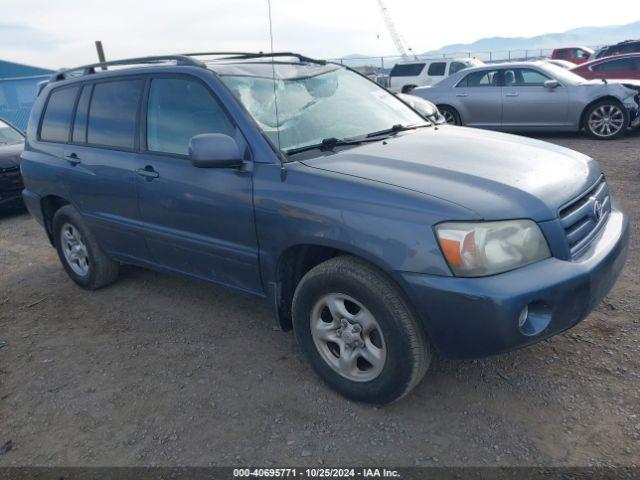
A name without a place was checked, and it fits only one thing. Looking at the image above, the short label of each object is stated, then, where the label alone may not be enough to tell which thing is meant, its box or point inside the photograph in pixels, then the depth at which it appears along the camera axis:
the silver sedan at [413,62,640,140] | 9.12
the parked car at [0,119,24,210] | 7.18
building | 14.15
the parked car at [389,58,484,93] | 15.75
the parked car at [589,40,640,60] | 15.53
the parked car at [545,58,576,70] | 13.88
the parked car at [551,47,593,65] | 21.86
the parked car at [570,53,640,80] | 12.40
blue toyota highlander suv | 2.25
